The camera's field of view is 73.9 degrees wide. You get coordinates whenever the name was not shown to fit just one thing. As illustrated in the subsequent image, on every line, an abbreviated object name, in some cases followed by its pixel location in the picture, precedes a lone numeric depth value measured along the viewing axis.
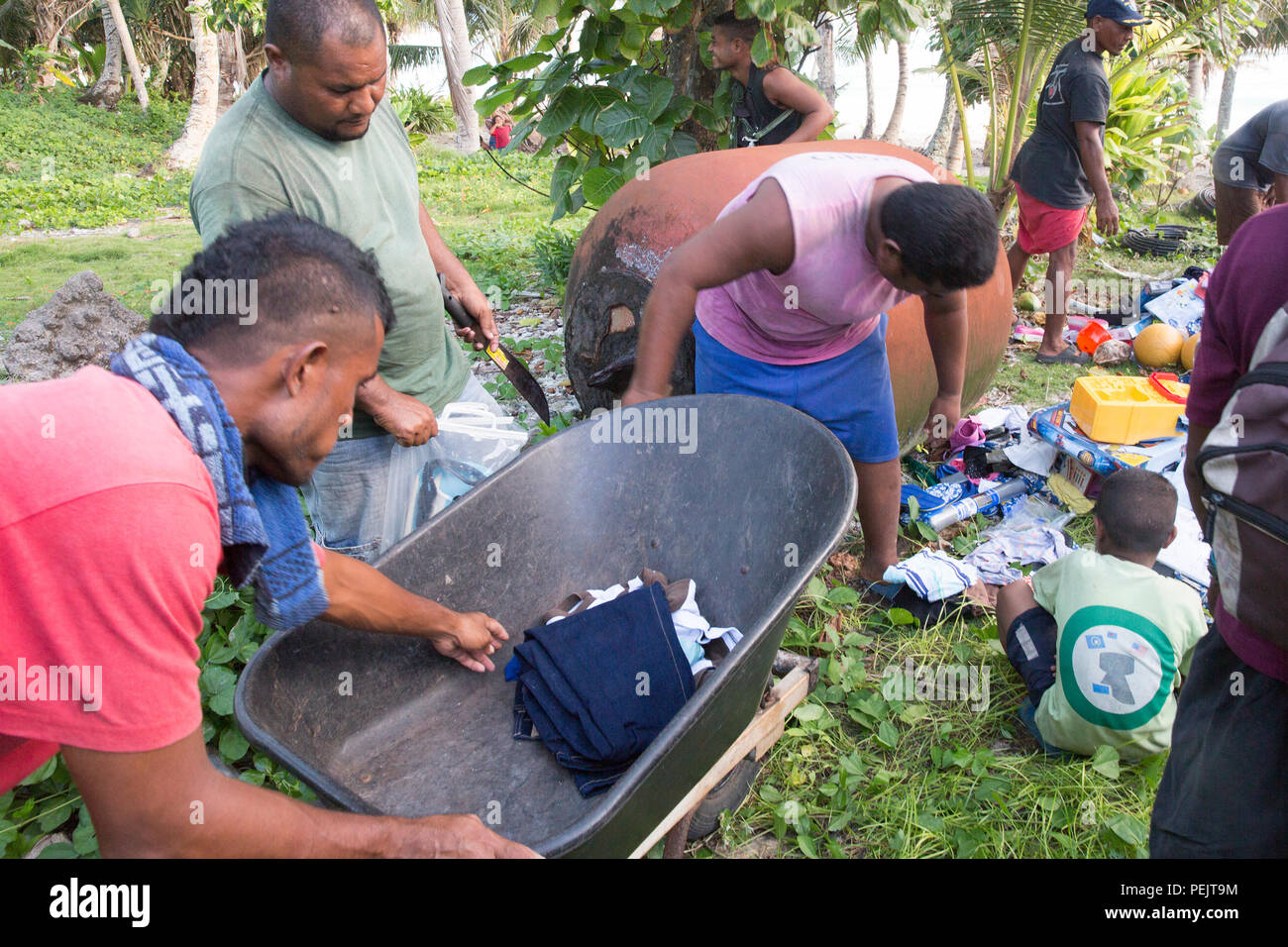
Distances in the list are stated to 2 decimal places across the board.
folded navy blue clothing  1.93
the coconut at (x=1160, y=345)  4.75
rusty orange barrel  3.10
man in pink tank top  2.03
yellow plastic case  3.26
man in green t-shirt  1.93
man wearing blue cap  4.59
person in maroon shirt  1.19
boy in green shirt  2.12
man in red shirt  0.95
